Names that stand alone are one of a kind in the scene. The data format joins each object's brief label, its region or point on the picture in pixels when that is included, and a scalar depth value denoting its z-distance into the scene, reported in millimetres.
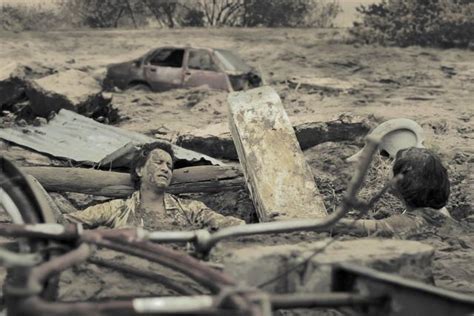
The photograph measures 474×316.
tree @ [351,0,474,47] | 17375
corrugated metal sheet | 7909
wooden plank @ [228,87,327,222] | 5359
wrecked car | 13328
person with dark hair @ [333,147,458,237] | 4707
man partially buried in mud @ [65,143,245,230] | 5273
